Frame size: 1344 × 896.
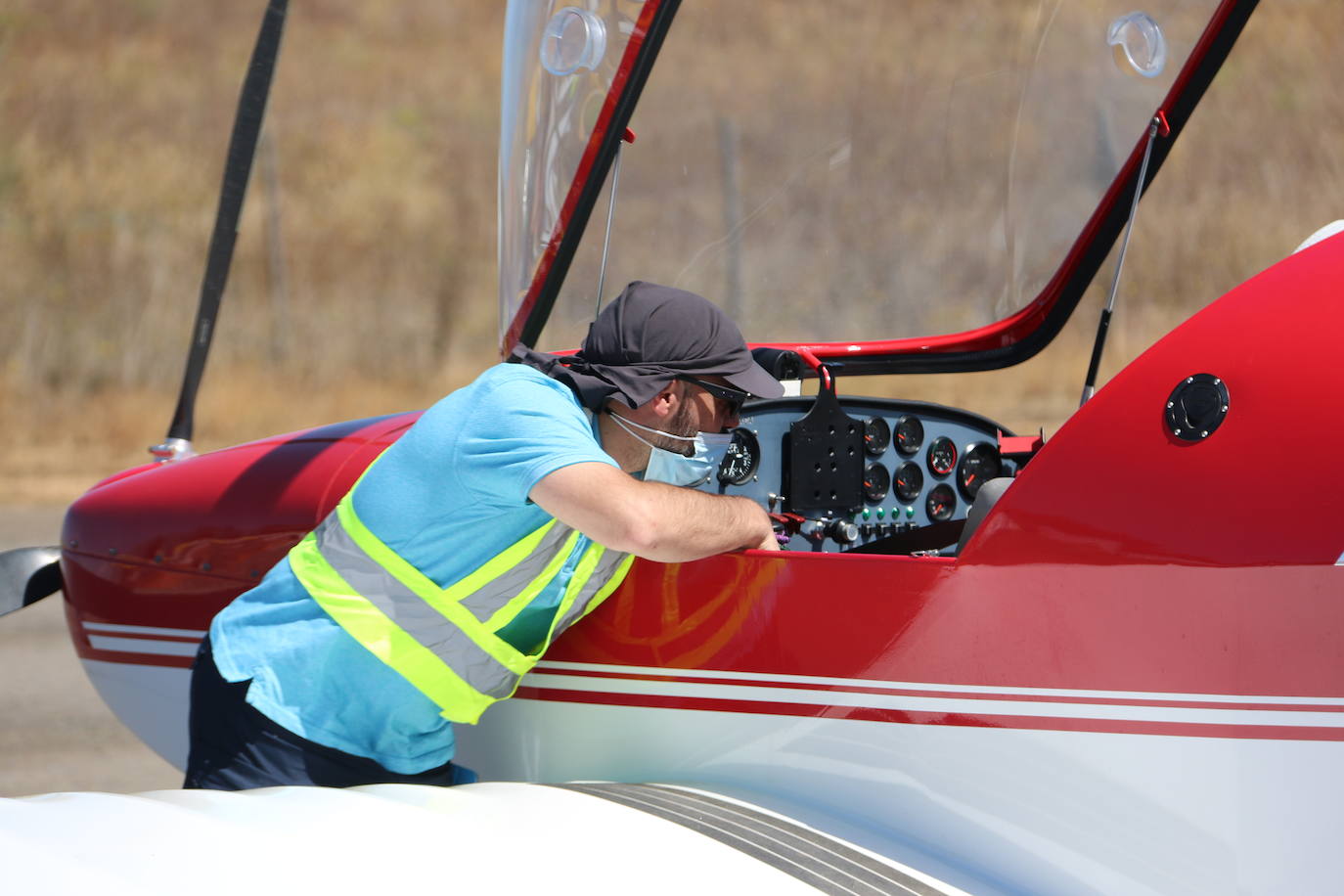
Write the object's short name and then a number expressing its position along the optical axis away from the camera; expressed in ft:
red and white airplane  71.45
